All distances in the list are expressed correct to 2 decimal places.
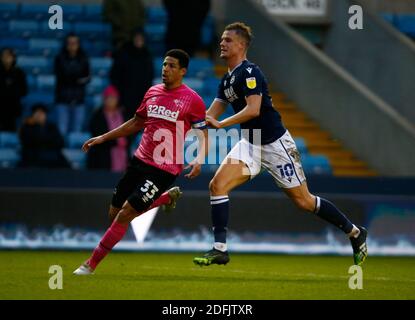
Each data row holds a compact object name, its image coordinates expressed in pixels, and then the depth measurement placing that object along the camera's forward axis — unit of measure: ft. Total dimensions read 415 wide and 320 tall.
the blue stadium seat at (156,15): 60.85
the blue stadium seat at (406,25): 65.21
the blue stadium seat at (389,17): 64.80
